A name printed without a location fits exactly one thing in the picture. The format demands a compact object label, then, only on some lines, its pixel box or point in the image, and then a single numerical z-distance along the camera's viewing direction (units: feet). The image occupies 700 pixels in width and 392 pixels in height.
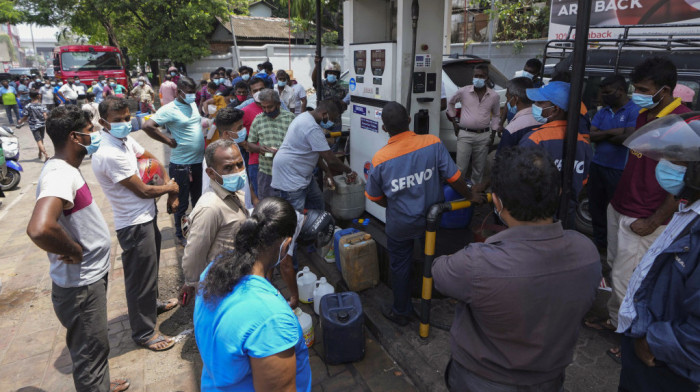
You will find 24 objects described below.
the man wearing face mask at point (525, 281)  5.13
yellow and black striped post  9.75
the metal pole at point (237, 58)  67.90
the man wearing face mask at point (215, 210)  8.63
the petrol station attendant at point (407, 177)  10.33
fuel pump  14.39
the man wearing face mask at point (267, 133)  15.87
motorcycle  27.68
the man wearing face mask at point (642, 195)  9.21
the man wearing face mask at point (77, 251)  8.20
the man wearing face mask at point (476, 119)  19.20
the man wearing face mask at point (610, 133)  13.20
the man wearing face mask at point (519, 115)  11.39
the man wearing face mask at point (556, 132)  9.75
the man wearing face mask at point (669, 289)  5.40
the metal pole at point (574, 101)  7.65
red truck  66.33
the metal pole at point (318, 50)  16.86
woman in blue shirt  4.61
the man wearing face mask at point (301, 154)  13.79
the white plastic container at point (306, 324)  11.19
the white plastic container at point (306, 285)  13.47
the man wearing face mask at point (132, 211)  10.51
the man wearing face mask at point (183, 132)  16.05
